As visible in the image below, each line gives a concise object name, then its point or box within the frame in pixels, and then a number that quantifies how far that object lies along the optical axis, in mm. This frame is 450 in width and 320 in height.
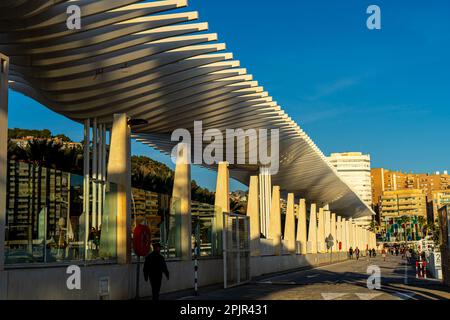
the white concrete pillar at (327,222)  74612
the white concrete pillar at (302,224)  55078
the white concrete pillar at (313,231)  62112
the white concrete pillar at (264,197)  45656
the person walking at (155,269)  16078
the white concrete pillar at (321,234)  67812
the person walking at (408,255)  65812
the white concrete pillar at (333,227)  82438
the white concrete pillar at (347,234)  95375
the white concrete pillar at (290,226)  47875
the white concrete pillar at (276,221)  41438
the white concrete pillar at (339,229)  89038
